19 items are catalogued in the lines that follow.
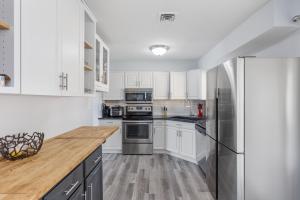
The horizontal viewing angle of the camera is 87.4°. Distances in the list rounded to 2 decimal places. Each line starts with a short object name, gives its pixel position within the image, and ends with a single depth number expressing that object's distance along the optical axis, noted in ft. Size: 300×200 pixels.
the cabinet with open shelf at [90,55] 6.11
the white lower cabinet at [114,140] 12.66
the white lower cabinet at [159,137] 12.73
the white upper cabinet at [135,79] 13.28
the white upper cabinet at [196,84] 11.76
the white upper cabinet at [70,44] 4.03
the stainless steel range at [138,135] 12.47
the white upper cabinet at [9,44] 2.57
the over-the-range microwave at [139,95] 13.19
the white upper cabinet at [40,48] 2.82
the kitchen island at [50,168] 2.11
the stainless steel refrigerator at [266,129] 4.91
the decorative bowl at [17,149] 3.06
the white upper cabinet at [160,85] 13.34
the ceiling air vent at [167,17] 6.34
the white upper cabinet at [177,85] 13.23
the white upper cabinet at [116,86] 13.28
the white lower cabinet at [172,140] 11.94
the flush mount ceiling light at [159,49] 9.78
